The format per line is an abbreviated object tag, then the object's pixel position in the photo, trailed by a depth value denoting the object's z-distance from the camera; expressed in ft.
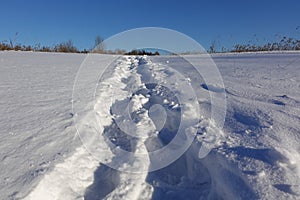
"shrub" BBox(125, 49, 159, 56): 45.56
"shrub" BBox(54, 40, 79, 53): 42.91
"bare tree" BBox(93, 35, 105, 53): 46.14
